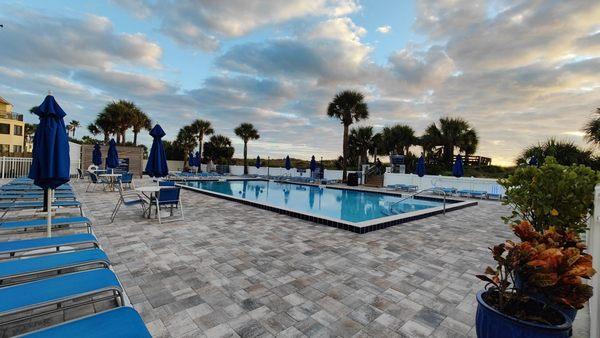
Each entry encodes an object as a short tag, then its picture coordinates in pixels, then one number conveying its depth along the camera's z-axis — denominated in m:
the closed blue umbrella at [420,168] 15.93
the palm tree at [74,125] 58.09
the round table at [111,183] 11.79
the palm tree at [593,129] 11.88
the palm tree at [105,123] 25.45
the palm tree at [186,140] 34.53
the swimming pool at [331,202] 7.20
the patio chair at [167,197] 6.35
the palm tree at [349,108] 21.08
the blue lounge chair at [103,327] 1.47
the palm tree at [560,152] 16.28
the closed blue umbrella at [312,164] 22.28
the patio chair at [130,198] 6.35
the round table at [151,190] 6.44
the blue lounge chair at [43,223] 3.93
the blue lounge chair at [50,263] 2.30
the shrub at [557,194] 3.14
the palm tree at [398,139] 29.75
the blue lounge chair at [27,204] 5.16
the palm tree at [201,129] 33.47
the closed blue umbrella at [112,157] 13.93
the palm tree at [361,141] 28.98
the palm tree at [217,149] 36.28
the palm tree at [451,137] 27.05
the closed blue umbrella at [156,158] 7.91
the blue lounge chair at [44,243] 2.82
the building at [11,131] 33.50
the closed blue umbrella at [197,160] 25.09
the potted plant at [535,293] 1.62
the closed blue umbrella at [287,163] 24.66
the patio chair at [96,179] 11.10
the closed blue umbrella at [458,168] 14.63
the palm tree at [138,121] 26.72
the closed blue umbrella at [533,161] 13.33
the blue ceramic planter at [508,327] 1.59
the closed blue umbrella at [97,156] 16.12
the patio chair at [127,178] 11.76
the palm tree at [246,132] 31.75
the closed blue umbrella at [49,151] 4.00
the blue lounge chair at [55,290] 1.76
